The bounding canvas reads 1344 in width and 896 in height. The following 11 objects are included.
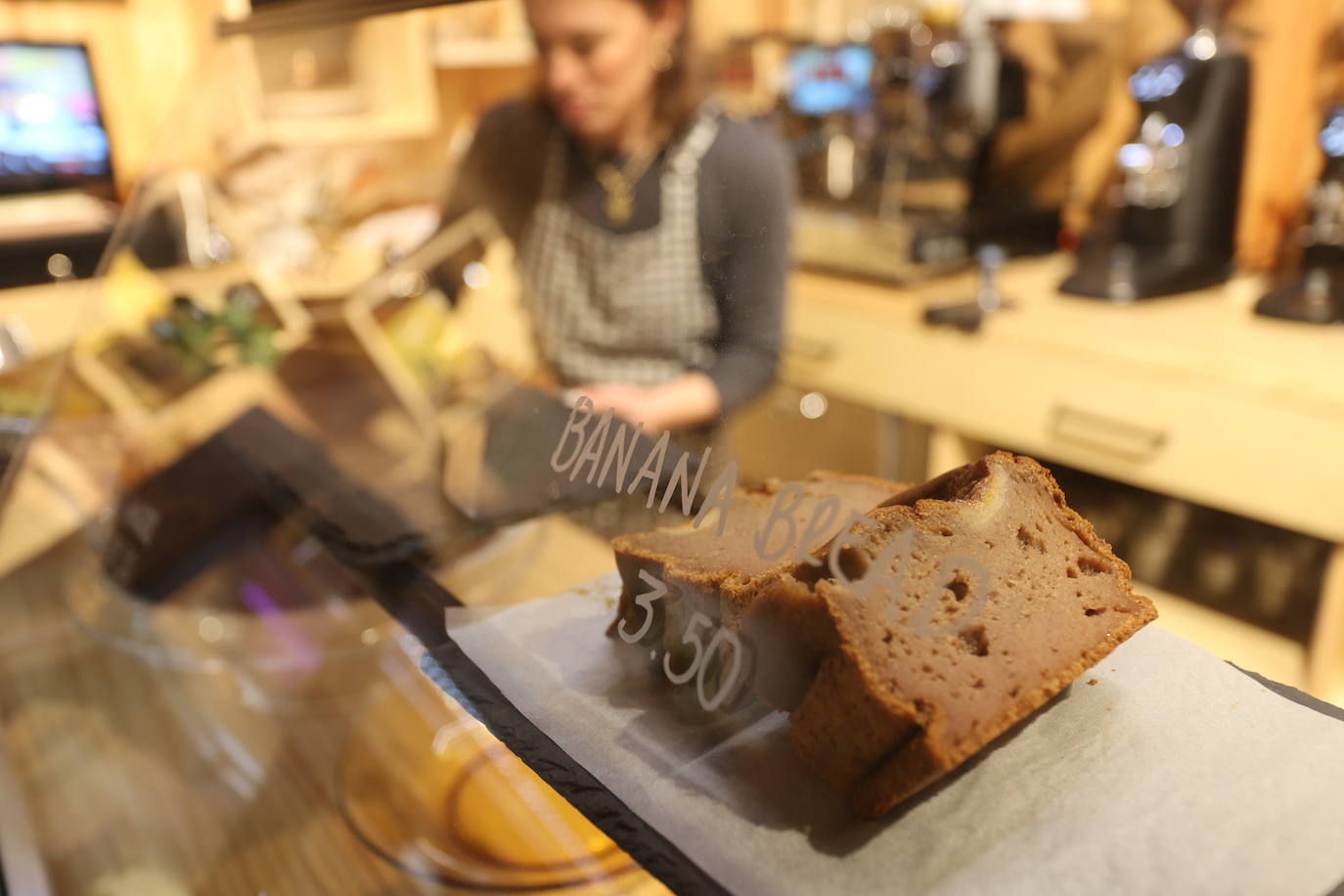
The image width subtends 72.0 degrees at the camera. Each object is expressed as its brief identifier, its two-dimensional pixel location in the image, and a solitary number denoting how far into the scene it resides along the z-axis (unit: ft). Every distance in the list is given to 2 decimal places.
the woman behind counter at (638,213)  1.74
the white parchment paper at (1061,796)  1.08
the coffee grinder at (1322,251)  3.92
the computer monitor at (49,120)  7.80
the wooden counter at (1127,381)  2.36
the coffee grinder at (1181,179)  4.88
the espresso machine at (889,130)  5.88
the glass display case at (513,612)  1.19
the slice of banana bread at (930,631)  1.19
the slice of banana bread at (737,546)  1.30
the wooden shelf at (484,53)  2.79
